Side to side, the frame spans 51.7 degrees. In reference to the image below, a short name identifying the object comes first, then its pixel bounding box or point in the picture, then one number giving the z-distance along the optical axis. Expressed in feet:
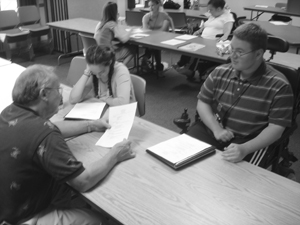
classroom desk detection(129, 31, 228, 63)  11.02
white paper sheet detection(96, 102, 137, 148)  5.38
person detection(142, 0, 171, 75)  16.01
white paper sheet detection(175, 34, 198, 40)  13.53
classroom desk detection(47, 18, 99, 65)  15.75
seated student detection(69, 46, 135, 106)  6.80
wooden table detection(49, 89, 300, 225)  3.80
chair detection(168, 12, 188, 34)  18.60
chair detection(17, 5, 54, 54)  18.44
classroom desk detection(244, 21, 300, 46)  12.78
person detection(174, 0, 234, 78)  14.44
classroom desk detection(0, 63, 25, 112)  7.04
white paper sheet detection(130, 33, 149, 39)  13.99
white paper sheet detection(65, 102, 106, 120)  6.27
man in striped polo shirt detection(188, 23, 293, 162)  5.70
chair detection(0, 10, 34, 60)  17.06
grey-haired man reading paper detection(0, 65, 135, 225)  3.91
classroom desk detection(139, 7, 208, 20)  19.38
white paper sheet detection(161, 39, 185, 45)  12.72
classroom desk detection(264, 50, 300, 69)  9.94
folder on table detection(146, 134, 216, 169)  4.76
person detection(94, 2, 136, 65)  13.00
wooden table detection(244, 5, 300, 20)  18.99
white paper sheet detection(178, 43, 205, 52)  11.79
